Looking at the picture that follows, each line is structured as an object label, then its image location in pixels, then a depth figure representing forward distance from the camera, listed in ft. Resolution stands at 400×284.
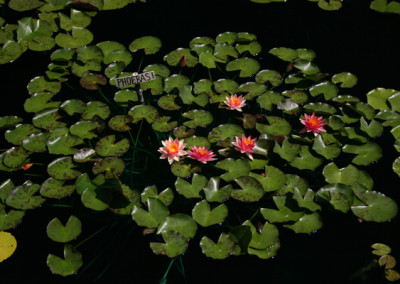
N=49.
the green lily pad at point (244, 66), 8.42
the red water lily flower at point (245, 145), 6.51
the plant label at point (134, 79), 6.75
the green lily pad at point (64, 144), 6.70
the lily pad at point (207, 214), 5.89
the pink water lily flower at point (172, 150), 6.39
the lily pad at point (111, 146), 6.72
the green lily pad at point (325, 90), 7.88
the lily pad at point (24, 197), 6.18
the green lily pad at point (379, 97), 7.79
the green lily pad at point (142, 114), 7.32
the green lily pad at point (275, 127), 7.11
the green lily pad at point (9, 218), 6.05
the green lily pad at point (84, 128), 6.98
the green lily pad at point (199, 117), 7.25
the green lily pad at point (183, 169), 6.42
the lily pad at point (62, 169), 6.41
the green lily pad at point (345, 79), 8.31
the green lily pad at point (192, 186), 6.19
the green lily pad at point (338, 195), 6.01
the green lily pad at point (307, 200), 5.98
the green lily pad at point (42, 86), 7.99
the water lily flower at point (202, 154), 6.40
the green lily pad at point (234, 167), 6.40
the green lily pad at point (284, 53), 8.84
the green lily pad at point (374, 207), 6.04
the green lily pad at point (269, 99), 7.64
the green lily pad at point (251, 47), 8.97
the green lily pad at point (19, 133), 6.99
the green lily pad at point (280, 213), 5.94
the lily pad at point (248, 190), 6.12
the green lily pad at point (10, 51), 8.86
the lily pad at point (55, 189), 6.26
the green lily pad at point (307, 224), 5.91
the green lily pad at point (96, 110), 7.32
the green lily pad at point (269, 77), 8.20
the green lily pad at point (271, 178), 6.29
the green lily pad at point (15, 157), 6.70
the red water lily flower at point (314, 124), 6.95
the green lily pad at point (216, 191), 6.11
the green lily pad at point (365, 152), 6.86
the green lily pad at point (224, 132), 6.96
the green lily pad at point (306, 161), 6.63
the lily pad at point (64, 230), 5.84
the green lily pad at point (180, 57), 8.63
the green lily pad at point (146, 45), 9.12
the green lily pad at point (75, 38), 8.99
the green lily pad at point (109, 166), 6.43
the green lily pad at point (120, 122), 7.16
